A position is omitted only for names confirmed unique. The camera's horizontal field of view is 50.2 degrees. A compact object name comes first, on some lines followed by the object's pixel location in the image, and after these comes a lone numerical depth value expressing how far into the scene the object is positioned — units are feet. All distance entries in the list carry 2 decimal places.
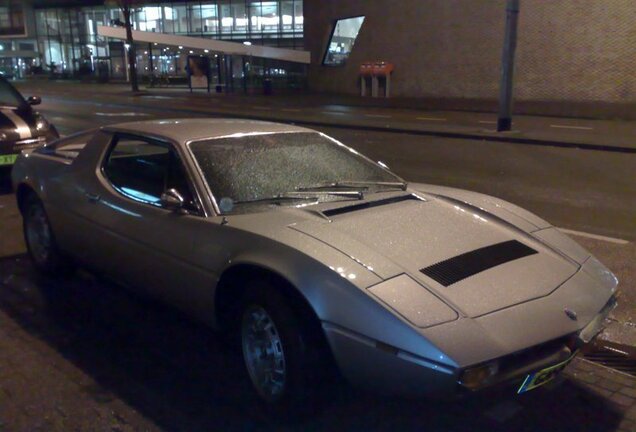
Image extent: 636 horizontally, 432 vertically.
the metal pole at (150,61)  175.52
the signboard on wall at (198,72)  134.10
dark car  31.37
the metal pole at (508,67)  54.58
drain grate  13.44
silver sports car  9.59
